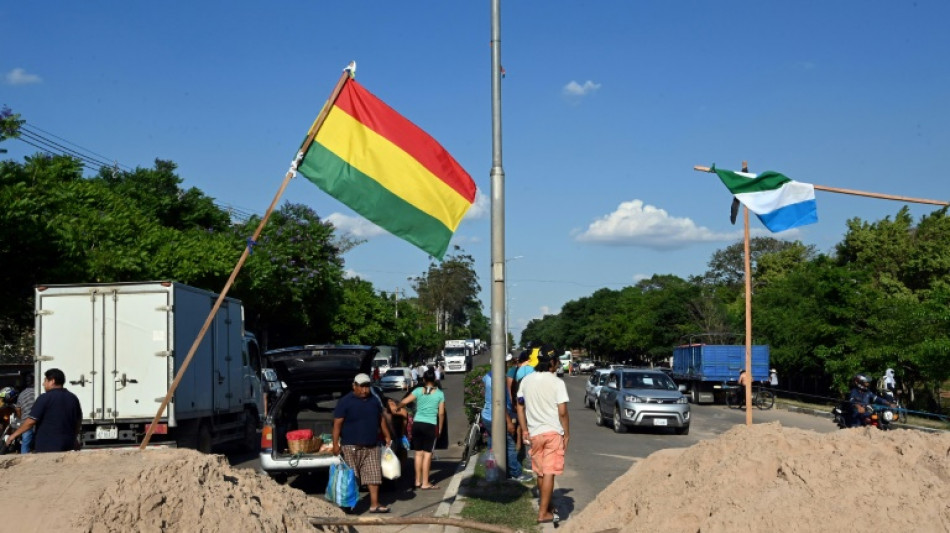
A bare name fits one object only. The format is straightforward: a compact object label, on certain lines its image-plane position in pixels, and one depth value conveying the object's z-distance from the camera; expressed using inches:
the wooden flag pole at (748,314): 436.5
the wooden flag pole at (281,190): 293.8
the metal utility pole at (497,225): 475.2
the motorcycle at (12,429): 613.6
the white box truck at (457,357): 3073.3
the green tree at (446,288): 4842.5
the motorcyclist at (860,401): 550.6
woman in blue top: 510.6
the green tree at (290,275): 1515.7
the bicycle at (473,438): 611.2
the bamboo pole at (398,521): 278.8
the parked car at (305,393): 497.7
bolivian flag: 339.6
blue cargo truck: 1491.1
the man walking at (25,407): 506.5
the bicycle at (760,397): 1411.8
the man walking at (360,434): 417.7
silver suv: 900.0
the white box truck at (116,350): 580.1
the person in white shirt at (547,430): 373.1
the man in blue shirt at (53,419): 378.3
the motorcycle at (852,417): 553.9
